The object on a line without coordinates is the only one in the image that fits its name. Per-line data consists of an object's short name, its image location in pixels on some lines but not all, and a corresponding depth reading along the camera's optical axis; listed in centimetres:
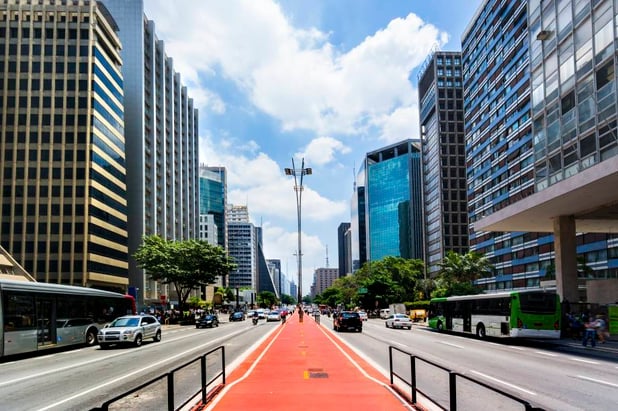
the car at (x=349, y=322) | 3944
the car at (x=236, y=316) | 7375
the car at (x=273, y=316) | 7169
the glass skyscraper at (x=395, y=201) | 17075
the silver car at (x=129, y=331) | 2708
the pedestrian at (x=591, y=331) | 2544
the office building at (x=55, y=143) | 7181
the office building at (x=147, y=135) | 9025
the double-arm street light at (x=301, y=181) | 6091
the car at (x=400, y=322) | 4638
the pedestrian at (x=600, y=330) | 2618
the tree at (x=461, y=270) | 6525
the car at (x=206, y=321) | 5203
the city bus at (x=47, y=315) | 2206
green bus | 2822
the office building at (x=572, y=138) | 2917
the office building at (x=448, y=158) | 12481
